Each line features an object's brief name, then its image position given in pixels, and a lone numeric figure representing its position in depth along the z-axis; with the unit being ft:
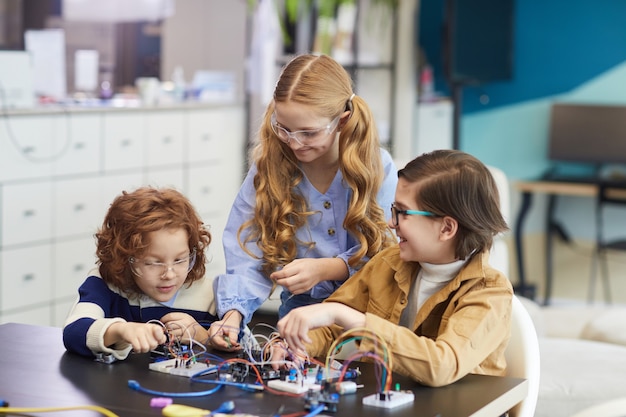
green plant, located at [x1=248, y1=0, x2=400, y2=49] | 21.55
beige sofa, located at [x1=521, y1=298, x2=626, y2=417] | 11.45
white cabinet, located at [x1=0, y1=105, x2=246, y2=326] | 16.10
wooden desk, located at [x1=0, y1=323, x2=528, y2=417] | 6.75
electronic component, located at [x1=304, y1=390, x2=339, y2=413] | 6.69
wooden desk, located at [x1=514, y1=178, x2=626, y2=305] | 22.37
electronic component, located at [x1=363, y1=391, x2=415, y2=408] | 6.77
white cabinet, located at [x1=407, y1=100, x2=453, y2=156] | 23.37
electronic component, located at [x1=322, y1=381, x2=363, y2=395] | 7.00
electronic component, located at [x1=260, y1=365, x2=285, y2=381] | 7.22
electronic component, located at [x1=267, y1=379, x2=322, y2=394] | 6.97
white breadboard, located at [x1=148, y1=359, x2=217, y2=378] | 7.35
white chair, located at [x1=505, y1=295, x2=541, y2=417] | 8.06
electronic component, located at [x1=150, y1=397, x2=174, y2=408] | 6.73
